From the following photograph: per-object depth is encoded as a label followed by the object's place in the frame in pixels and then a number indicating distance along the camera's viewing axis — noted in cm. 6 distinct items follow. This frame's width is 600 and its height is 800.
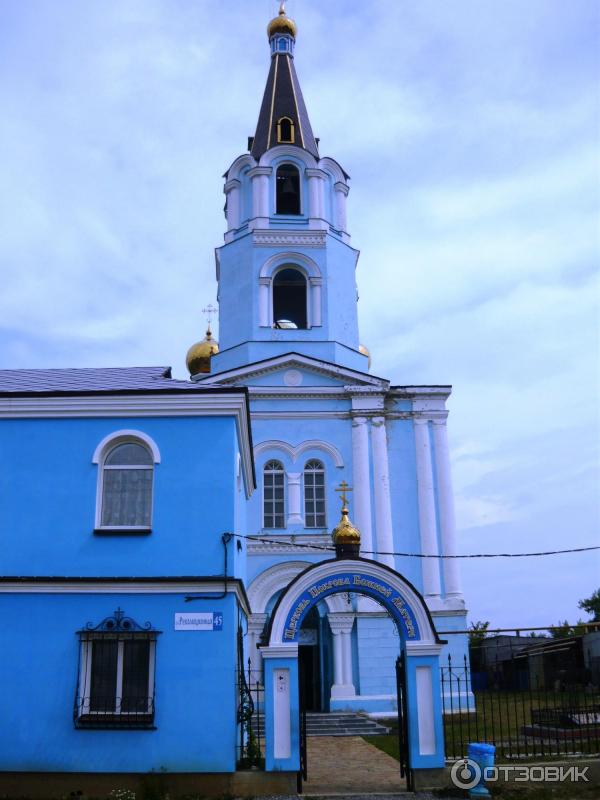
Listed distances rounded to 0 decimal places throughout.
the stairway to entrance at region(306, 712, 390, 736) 1841
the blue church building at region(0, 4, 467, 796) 1100
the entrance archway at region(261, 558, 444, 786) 1111
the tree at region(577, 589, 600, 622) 5473
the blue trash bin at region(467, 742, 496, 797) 1095
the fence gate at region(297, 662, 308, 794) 1112
